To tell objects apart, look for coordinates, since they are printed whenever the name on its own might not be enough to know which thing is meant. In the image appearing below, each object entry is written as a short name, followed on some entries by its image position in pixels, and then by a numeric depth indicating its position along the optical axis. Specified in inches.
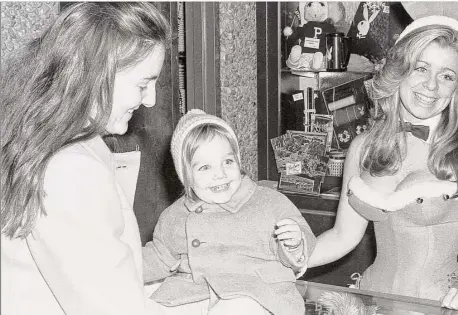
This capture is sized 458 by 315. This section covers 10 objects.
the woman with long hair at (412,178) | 75.1
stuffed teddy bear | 141.9
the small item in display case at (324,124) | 143.0
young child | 62.9
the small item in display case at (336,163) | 140.9
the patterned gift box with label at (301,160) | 142.3
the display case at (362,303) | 58.5
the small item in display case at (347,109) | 139.7
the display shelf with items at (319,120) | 140.7
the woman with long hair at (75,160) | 48.5
